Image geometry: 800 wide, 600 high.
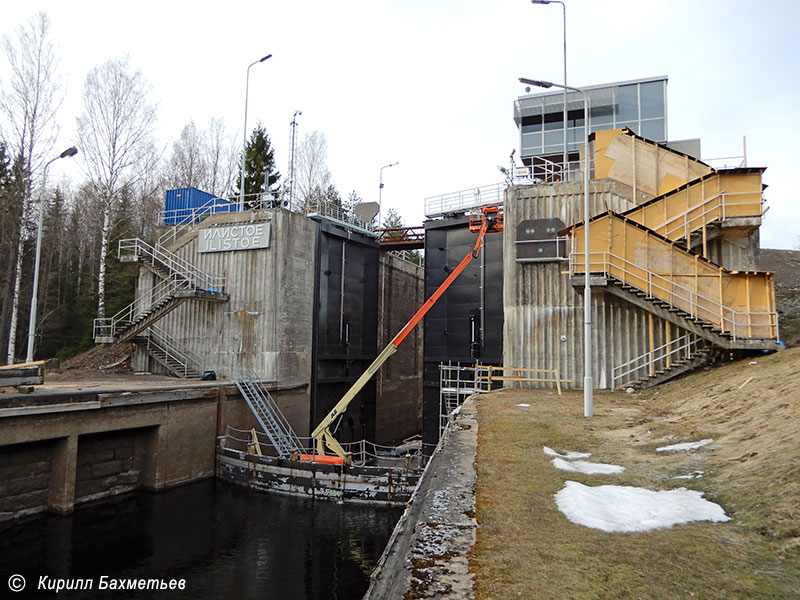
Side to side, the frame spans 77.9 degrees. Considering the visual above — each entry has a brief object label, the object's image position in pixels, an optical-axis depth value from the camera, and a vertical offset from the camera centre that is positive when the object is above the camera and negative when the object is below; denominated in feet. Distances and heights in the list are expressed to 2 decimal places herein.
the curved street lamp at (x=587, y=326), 39.99 +2.27
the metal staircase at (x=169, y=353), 80.23 -1.54
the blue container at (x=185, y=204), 89.61 +25.50
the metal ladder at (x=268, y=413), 69.82 -9.92
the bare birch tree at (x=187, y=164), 153.17 +56.22
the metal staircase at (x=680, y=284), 53.11 +7.89
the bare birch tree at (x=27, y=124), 89.25 +38.93
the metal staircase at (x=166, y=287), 75.36 +9.23
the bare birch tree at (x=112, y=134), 99.30 +42.80
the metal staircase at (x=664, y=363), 56.03 -1.03
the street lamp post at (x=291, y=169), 83.51 +36.02
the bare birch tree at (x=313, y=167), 154.92 +56.54
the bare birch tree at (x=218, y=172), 157.07 +55.23
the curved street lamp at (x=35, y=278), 57.72 +7.62
